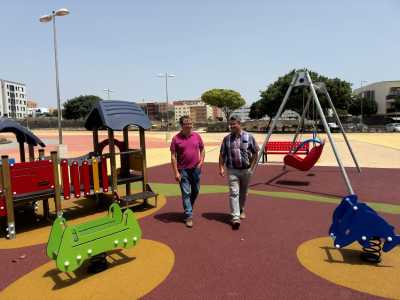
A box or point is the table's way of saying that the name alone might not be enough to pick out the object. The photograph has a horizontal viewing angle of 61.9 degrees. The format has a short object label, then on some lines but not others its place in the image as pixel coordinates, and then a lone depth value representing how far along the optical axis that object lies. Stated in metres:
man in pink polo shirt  5.28
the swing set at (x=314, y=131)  8.29
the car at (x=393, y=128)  43.03
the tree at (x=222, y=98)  62.92
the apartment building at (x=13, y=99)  120.19
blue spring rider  3.74
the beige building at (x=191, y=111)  194.45
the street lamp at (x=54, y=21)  17.29
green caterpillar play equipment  3.38
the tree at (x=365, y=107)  79.44
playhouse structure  5.08
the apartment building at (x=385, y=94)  85.88
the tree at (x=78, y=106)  90.19
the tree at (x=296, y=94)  42.56
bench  12.61
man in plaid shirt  5.15
